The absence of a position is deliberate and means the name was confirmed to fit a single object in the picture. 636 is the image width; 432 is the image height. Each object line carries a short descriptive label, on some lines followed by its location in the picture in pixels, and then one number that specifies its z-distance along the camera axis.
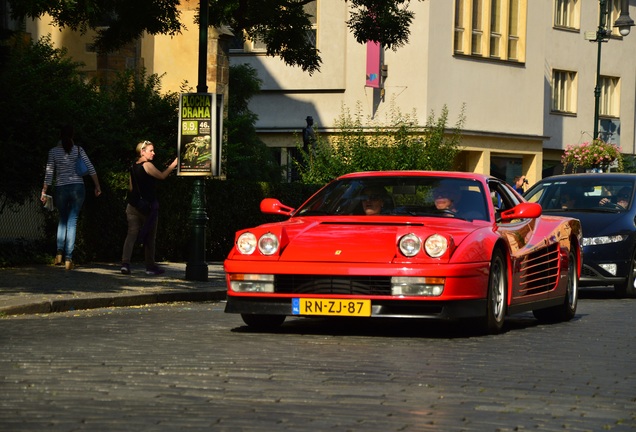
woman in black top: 19.89
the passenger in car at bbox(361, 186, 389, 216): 12.90
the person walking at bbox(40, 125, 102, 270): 19.69
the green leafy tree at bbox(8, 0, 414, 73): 21.61
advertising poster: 19.36
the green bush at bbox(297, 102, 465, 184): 32.59
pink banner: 44.84
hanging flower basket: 41.94
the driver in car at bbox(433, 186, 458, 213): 12.88
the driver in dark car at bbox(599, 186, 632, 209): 20.12
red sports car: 11.62
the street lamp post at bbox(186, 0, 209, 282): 19.08
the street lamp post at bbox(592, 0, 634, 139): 42.50
